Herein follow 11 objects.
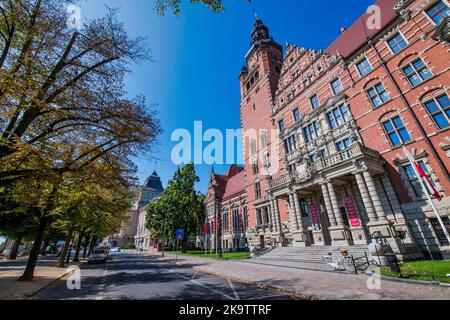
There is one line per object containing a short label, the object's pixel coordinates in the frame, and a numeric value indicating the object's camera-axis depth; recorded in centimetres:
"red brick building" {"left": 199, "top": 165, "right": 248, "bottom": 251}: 3588
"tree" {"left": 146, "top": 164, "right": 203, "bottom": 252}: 3784
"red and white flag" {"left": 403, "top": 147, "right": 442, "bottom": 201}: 1042
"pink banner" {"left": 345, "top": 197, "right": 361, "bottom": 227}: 1556
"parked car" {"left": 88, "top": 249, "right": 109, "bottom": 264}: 2334
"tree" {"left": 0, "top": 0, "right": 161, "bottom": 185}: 643
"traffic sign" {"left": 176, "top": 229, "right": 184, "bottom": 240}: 2830
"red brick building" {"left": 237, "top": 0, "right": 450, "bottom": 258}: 1335
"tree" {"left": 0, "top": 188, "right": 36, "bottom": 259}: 2178
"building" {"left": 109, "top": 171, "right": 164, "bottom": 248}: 10188
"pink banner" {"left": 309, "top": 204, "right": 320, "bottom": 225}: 1946
